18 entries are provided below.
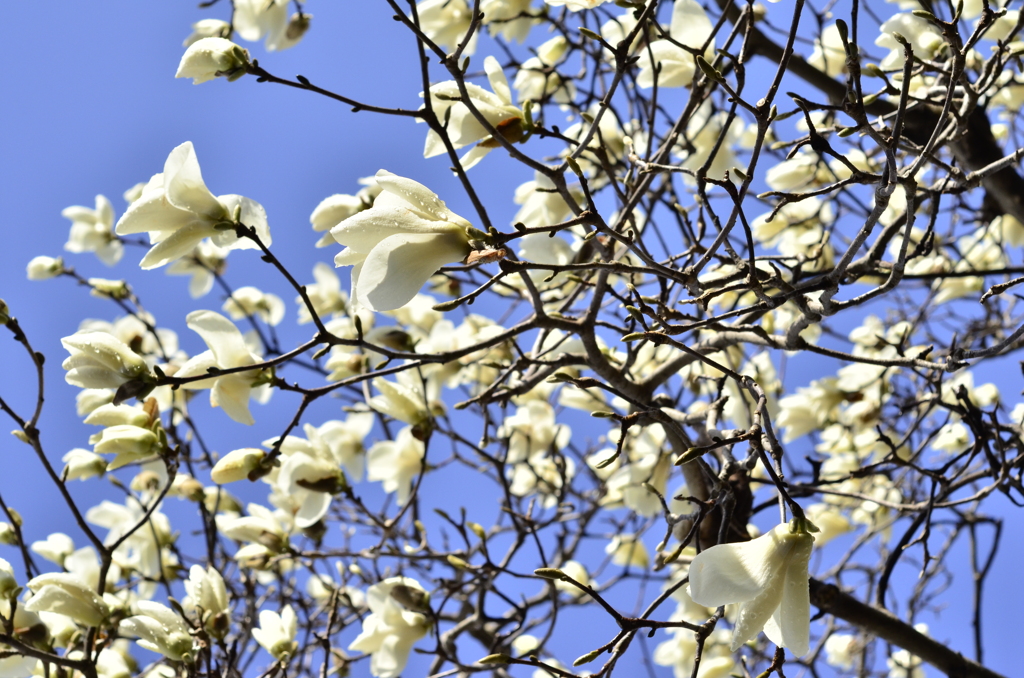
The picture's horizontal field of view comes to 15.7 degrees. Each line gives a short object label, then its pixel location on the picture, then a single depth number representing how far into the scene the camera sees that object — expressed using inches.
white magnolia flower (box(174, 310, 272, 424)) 105.9
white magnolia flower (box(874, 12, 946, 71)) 111.1
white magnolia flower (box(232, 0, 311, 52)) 119.8
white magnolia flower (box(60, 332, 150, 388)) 102.6
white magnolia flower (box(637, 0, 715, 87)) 109.9
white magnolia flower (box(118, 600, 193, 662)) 106.3
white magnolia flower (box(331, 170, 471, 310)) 98.2
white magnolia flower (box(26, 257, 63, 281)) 138.2
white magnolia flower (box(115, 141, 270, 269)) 101.9
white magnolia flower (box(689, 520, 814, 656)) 97.1
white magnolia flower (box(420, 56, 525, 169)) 104.8
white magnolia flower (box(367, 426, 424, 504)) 117.4
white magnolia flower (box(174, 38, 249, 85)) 103.6
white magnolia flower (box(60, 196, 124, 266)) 148.1
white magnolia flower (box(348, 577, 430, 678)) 112.9
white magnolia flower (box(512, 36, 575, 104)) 119.3
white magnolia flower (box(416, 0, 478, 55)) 115.7
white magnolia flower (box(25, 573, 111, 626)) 105.5
